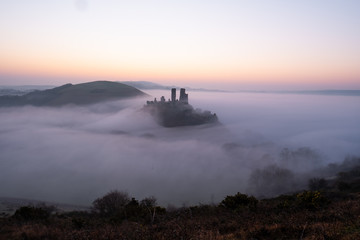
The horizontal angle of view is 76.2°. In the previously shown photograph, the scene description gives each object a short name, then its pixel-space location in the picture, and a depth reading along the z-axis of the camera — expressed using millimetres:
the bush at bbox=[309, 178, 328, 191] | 74000
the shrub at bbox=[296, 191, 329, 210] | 18156
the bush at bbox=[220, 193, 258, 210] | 21641
